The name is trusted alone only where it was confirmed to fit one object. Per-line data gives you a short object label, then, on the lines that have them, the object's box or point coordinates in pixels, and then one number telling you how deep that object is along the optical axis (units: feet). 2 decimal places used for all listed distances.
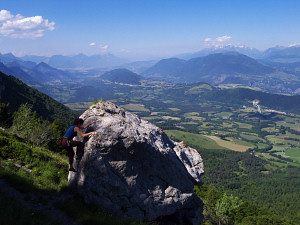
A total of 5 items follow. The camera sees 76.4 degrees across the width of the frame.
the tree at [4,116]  135.06
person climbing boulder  38.69
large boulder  37.78
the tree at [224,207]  124.98
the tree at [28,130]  95.04
